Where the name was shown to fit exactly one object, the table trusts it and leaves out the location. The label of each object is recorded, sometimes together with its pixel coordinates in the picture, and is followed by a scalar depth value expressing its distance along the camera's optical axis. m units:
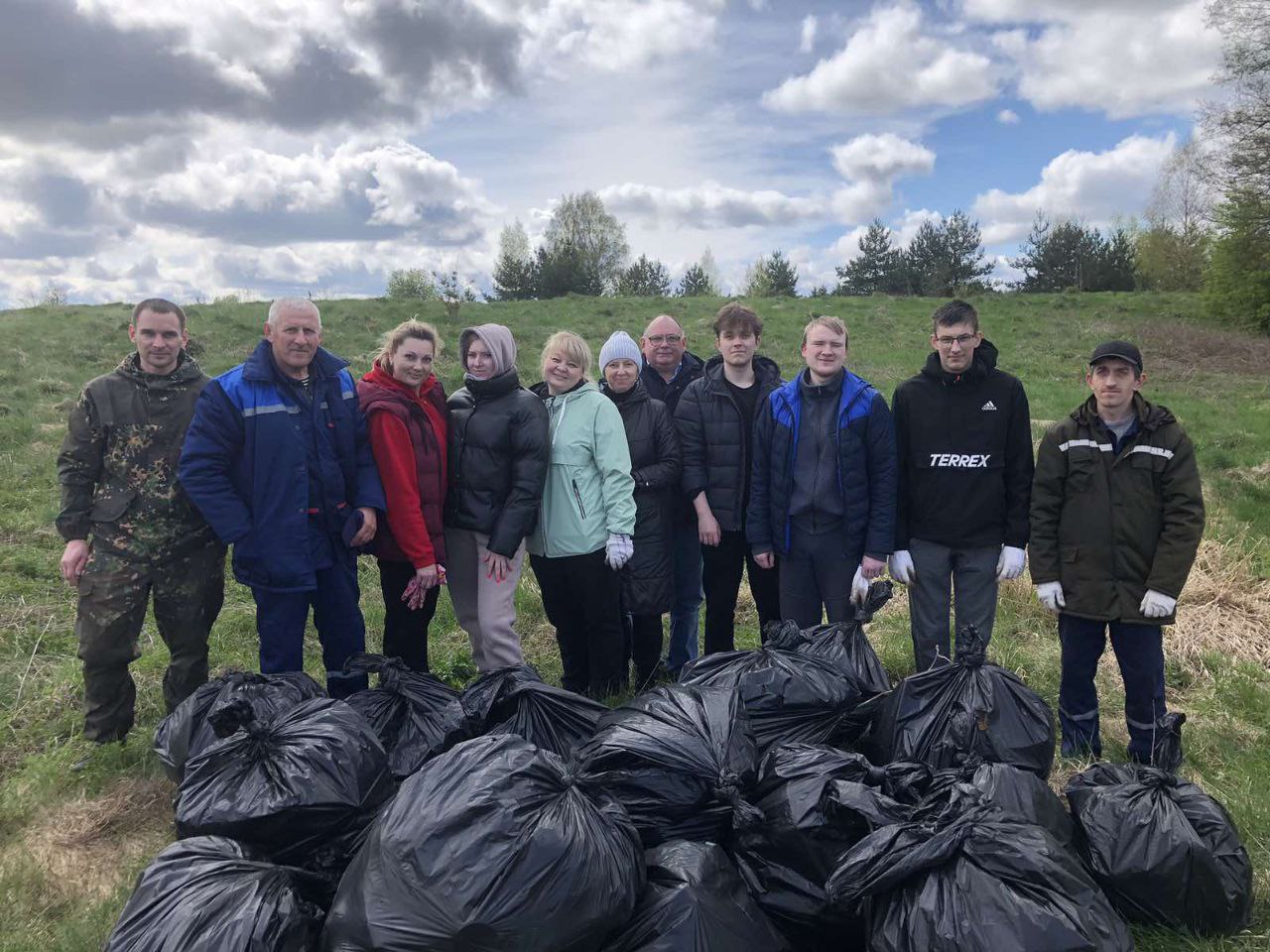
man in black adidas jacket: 3.38
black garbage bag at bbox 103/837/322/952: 1.64
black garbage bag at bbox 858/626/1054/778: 2.49
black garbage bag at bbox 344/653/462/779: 2.58
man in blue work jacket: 3.18
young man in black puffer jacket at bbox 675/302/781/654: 3.81
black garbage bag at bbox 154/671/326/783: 2.66
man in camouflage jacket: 3.39
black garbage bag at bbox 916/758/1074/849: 1.98
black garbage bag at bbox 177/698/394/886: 2.05
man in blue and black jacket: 3.47
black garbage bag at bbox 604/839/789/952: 1.67
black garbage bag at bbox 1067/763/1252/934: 2.10
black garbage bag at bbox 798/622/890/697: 2.89
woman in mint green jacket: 3.60
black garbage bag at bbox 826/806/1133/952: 1.55
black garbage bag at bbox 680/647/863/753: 2.58
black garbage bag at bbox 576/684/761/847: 2.06
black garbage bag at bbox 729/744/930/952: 1.90
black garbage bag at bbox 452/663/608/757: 2.58
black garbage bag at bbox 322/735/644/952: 1.53
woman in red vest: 3.43
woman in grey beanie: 3.82
